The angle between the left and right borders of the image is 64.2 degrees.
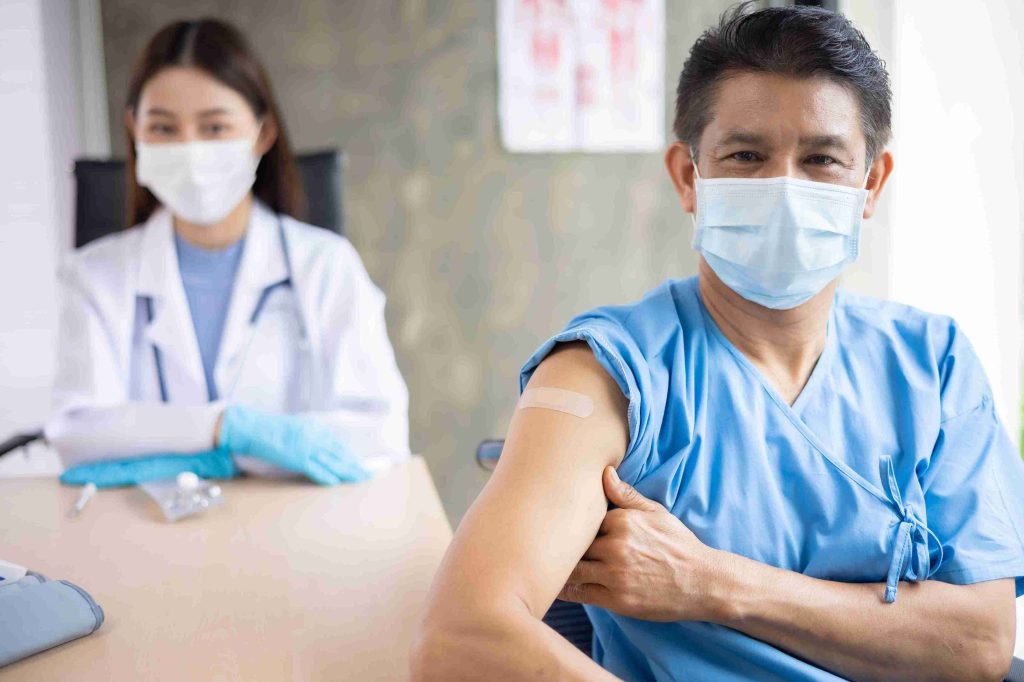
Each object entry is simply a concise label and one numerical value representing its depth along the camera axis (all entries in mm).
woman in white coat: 1718
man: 848
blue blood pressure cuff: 845
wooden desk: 854
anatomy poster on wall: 2715
